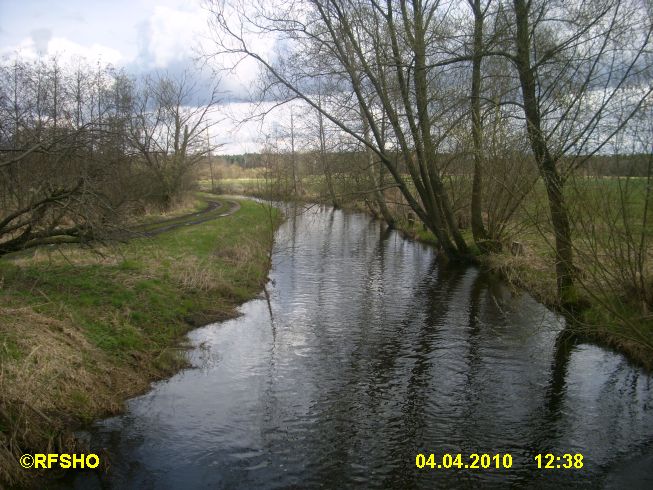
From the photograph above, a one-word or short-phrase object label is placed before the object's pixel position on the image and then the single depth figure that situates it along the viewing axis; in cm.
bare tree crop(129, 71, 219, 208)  3378
